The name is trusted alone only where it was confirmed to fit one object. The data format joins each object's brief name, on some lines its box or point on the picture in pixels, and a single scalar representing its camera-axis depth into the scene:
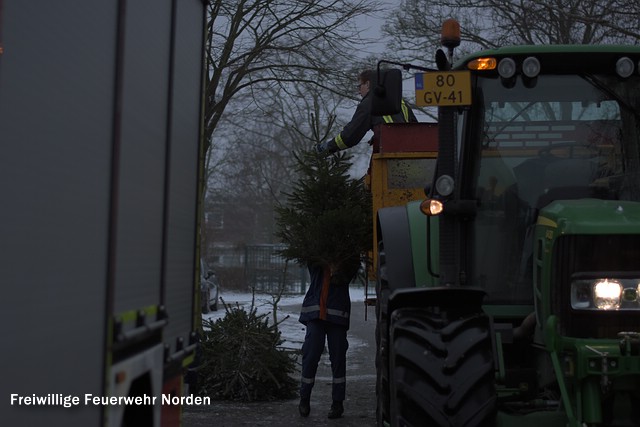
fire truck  2.80
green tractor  4.92
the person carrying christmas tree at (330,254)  8.68
